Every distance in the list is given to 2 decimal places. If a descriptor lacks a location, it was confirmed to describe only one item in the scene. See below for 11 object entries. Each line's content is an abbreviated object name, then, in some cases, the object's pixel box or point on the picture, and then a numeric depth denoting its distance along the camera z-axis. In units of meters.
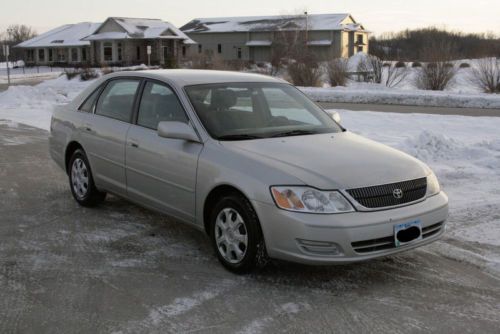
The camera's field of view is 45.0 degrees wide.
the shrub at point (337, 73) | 29.70
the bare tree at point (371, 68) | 30.12
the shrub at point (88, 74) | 38.54
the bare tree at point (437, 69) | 26.62
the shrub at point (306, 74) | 29.03
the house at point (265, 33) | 69.23
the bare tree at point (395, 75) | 29.71
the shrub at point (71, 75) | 39.61
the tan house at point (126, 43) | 62.19
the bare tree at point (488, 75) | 24.97
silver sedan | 4.28
